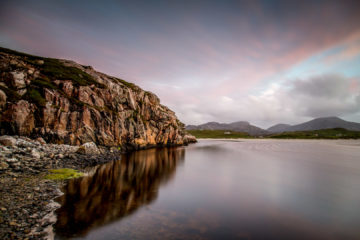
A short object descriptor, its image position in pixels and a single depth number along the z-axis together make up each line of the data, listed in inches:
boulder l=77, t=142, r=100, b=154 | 1252.6
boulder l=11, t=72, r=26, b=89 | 1311.1
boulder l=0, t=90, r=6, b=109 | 1110.4
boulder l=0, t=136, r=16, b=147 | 889.1
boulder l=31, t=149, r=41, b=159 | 885.3
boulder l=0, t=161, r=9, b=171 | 687.0
